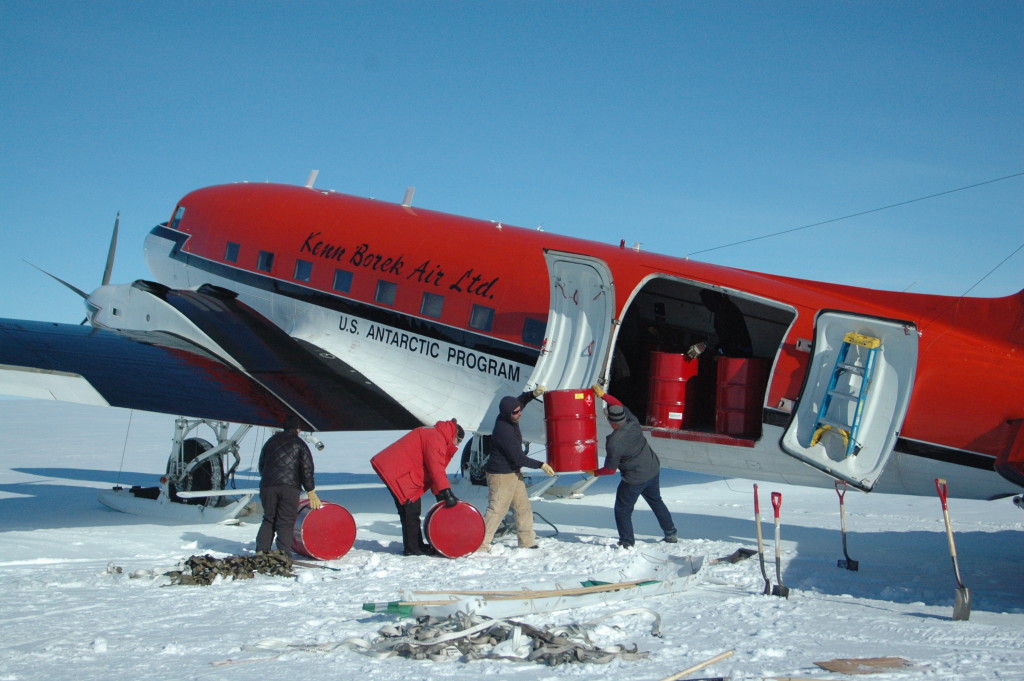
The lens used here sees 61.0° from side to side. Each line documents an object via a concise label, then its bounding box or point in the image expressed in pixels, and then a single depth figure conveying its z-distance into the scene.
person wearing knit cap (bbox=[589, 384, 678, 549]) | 8.89
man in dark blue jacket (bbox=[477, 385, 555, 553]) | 8.91
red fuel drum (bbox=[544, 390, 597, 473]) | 9.10
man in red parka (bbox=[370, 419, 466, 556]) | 8.54
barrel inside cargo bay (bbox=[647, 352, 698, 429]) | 9.87
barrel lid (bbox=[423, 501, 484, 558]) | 8.32
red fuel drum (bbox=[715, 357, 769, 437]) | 9.42
